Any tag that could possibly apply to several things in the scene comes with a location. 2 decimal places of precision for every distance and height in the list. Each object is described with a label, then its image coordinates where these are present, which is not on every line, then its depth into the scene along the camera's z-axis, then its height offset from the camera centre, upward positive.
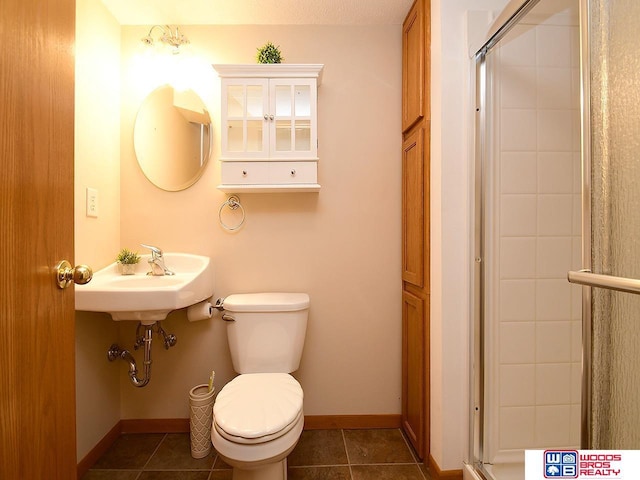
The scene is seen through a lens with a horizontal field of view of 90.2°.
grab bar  0.62 -0.09
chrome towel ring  1.69 +0.16
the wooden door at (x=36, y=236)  0.62 +0.01
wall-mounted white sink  1.25 -0.20
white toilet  1.02 -0.59
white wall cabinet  1.53 +0.55
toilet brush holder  1.49 -0.86
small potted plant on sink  1.58 -0.10
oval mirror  1.69 +0.56
